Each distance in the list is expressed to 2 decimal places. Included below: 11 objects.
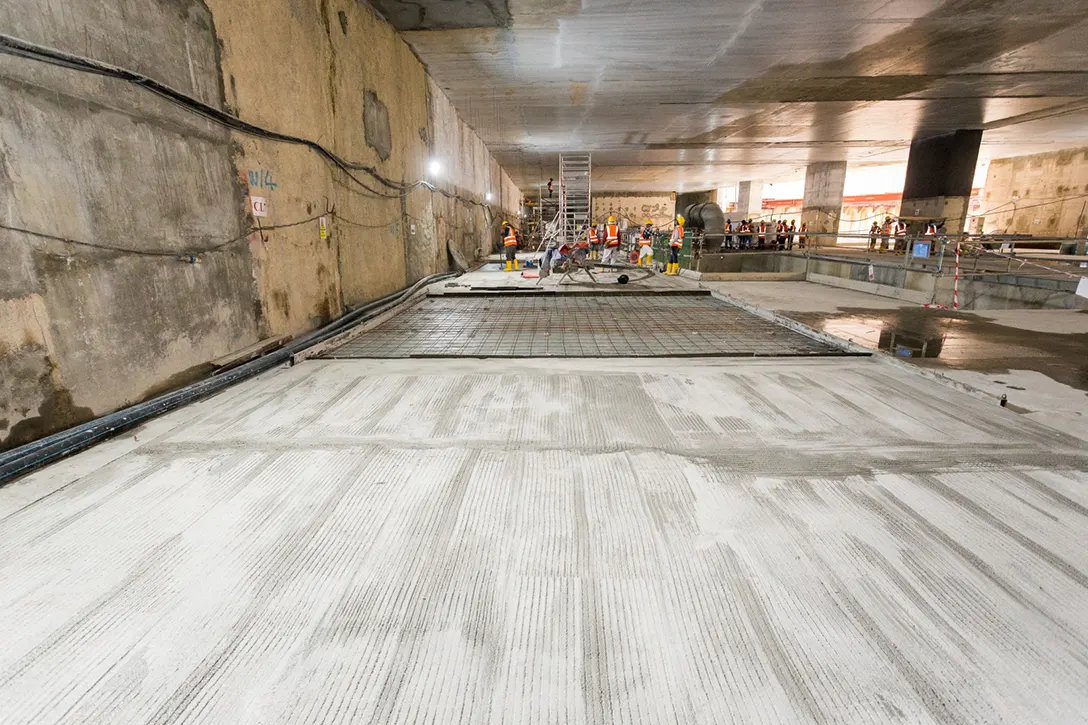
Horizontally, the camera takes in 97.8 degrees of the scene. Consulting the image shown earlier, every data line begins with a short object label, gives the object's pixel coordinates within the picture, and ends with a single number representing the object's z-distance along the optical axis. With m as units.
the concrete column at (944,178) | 14.77
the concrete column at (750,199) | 29.16
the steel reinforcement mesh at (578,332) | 4.32
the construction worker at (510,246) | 10.82
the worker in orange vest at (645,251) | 11.30
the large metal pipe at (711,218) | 16.61
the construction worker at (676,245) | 11.22
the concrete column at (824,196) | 21.16
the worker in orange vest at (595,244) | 12.99
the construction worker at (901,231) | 15.47
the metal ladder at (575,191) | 15.90
